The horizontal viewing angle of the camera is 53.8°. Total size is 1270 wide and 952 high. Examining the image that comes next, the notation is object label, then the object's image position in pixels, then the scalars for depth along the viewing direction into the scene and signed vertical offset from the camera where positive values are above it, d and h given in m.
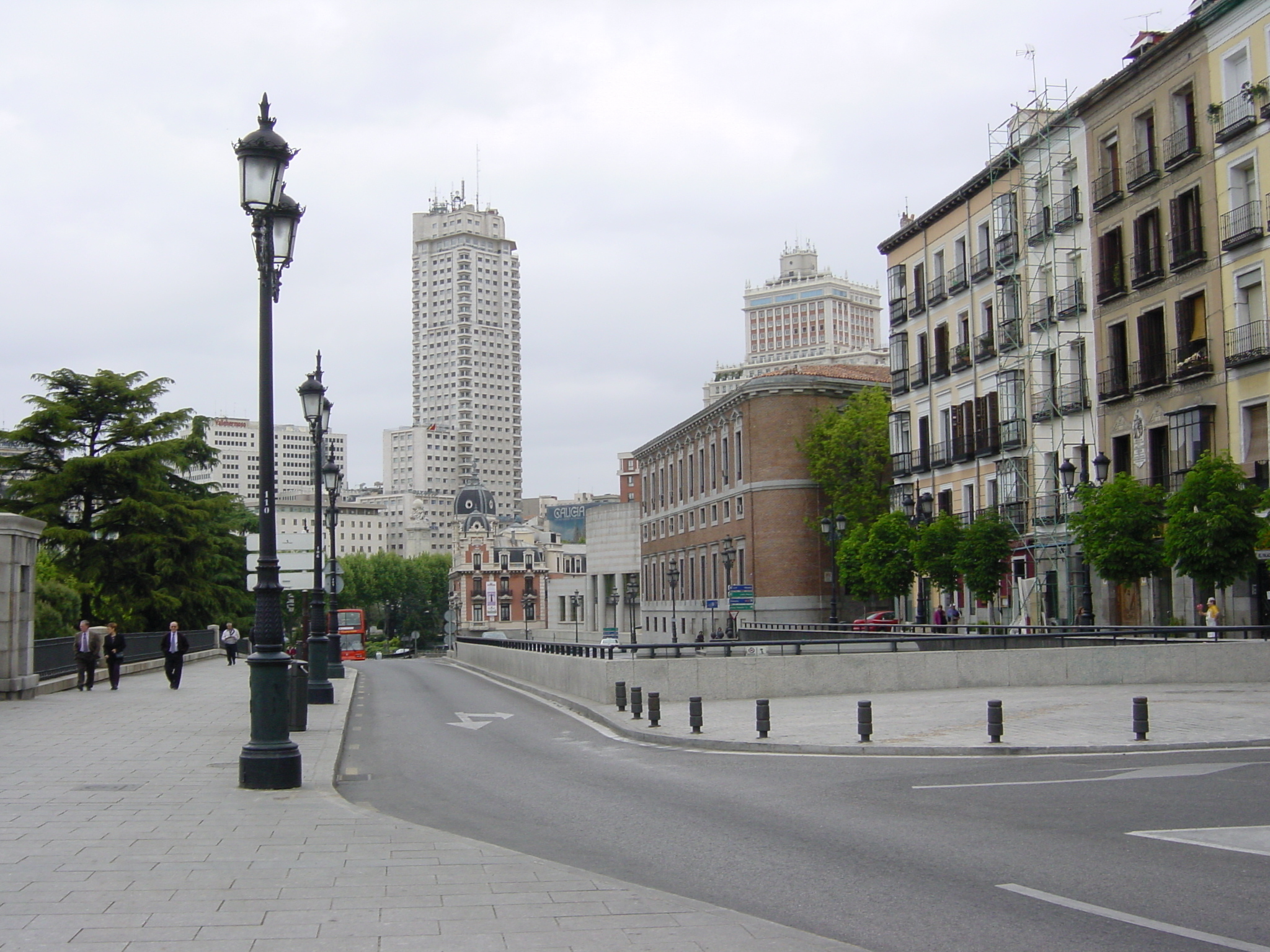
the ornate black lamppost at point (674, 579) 67.01 +0.25
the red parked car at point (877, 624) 41.22 -1.65
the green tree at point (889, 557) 50.69 +0.91
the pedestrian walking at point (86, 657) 27.95 -1.35
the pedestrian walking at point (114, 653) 28.92 -1.31
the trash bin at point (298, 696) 18.16 -1.53
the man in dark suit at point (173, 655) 29.73 -1.43
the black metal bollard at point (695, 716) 18.20 -1.93
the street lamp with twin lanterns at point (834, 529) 39.12 +1.61
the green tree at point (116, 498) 51.09 +4.13
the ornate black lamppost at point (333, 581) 29.33 +0.29
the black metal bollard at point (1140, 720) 15.85 -1.86
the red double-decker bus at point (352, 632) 84.81 -2.83
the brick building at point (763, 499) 67.25 +4.69
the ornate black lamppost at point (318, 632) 24.94 -0.82
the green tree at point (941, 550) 46.25 +1.03
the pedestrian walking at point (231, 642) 44.69 -1.74
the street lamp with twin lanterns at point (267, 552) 12.30 +0.41
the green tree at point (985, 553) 43.78 +0.84
